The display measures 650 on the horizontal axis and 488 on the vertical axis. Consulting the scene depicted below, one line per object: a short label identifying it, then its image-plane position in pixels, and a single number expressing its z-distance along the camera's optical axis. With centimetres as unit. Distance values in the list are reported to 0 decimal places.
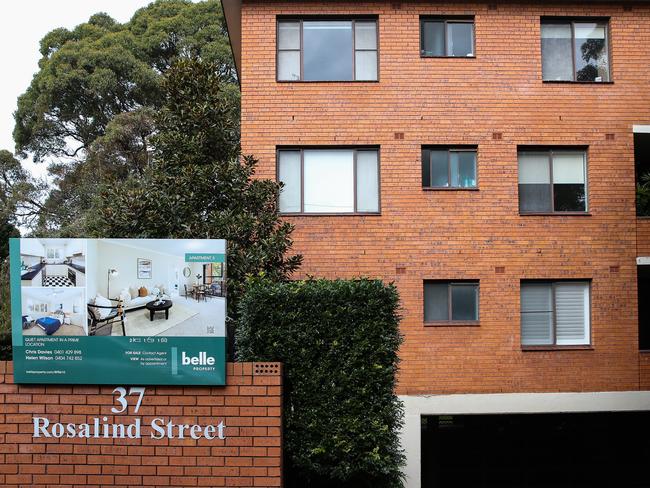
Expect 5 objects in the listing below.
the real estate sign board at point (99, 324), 851
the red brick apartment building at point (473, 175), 1540
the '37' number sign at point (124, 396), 855
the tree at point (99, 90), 3228
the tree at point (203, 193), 1164
